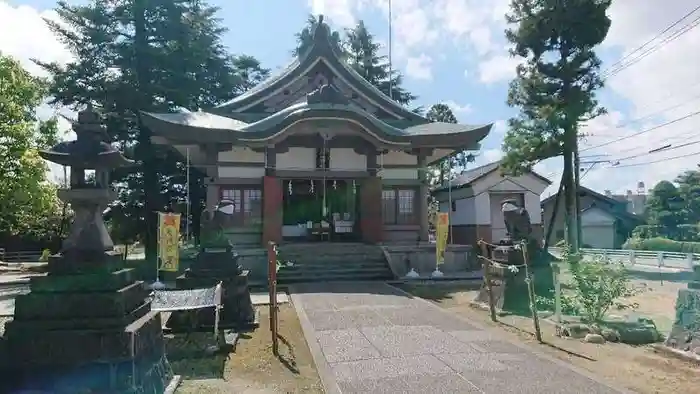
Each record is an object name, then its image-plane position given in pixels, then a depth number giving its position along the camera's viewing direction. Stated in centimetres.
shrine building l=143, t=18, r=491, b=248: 1788
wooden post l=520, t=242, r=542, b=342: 809
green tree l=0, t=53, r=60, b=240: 1880
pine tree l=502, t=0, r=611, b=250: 1833
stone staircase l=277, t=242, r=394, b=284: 1623
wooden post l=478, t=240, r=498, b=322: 982
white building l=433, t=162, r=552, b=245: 2453
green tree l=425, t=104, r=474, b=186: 3644
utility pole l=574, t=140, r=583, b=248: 2016
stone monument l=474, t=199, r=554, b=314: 1066
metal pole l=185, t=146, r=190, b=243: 1955
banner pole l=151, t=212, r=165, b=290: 1412
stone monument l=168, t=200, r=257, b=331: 920
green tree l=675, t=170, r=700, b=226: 3441
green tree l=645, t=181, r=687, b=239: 3459
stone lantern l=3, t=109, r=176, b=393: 536
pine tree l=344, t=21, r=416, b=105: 3891
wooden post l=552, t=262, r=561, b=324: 892
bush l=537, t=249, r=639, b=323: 873
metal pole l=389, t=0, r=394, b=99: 3543
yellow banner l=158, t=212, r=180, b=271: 1416
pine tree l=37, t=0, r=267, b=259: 2089
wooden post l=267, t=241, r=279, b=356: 785
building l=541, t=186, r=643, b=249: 3644
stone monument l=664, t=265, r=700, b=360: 707
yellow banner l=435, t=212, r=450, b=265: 1617
